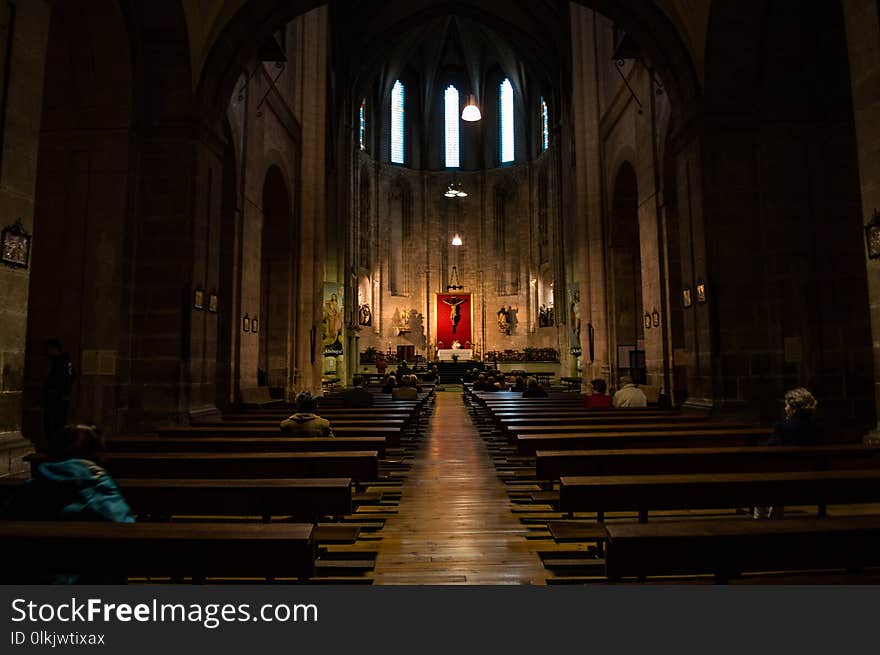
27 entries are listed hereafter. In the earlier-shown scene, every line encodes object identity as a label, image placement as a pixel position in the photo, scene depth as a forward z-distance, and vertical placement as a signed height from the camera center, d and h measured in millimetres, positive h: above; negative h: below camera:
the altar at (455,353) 30250 +950
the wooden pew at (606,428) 6004 -603
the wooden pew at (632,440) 5281 -631
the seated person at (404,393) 11852 -404
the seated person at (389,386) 15081 -331
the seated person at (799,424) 4410 -418
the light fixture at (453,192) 29383 +9112
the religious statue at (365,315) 28328 +2867
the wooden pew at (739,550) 2035 -627
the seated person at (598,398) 8660 -426
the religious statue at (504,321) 32500 +2798
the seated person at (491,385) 17492 -394
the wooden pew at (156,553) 2045 -619
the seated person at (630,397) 8766 -403
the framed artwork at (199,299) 8523 +1113
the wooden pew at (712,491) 3148 -655
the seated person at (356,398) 9727 -405
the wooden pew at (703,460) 4102 -638
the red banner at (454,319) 32812 +2971
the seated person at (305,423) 5316 -444
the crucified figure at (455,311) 32844 +3415
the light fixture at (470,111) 20969 +9293
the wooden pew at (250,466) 4082 -633
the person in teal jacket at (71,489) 2350 -454
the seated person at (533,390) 12203 -394
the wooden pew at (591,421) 6730 -601
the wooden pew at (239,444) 4969 -597
